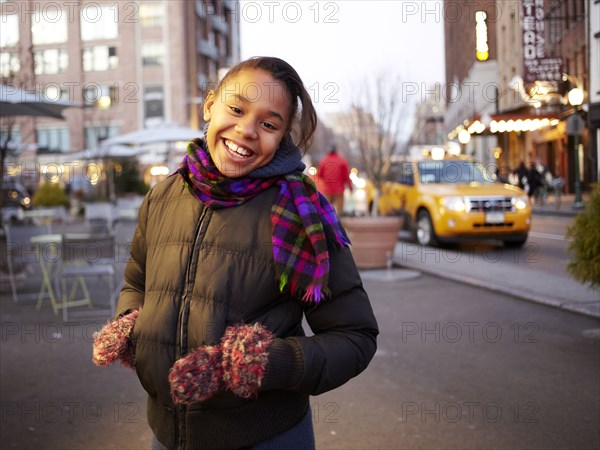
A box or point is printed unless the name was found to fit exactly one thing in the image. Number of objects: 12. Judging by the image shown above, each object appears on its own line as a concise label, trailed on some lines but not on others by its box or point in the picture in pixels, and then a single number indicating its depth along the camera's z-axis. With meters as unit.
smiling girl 1.68
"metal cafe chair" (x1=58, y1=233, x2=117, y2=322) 7.92
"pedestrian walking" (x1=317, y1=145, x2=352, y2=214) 15.86
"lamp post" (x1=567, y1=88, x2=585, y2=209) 23.09
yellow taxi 13.40
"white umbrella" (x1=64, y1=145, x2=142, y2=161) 28.58
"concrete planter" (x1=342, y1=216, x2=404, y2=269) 11.07
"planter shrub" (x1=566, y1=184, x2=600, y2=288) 6.32
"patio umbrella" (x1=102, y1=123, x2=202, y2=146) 18.67
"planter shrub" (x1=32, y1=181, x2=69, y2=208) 24.20
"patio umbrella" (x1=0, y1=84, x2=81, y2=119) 8.92
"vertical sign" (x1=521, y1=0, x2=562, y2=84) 28.22
